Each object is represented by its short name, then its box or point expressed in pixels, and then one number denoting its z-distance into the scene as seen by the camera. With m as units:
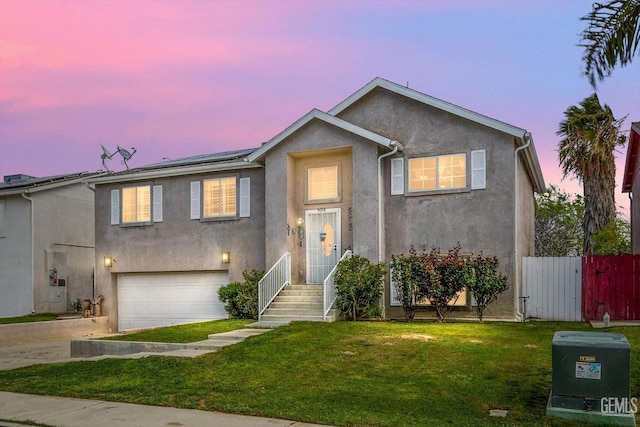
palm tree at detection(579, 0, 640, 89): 7.12
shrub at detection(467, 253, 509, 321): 13.97
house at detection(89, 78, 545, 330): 15.33
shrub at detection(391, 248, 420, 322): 14.48
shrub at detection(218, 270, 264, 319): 16.61
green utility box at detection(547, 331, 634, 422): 6.34
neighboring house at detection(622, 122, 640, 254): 19.02
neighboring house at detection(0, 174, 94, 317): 22.45
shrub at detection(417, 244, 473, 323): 14.05
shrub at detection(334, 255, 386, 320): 14.91
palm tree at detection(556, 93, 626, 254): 21.39
